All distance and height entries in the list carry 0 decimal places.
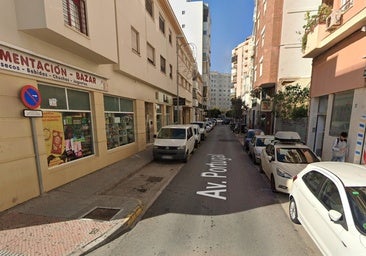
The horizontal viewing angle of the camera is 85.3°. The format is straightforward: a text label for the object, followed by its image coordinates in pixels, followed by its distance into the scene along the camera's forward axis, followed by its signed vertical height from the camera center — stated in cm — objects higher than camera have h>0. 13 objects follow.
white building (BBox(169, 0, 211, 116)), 4847 +2072
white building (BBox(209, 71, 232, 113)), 11712 +1138
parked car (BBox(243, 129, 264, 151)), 1343 -199
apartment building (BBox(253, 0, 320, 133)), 1627 +509
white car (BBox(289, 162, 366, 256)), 260 -154
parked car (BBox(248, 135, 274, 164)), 989 -201
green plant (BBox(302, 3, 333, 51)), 929 +433
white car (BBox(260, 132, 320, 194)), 584 -172
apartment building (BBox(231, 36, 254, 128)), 3037 +787
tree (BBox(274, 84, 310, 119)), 1326 +38
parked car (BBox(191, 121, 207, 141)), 1993 -232
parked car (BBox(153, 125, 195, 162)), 980 -182
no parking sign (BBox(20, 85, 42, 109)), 510 +29
